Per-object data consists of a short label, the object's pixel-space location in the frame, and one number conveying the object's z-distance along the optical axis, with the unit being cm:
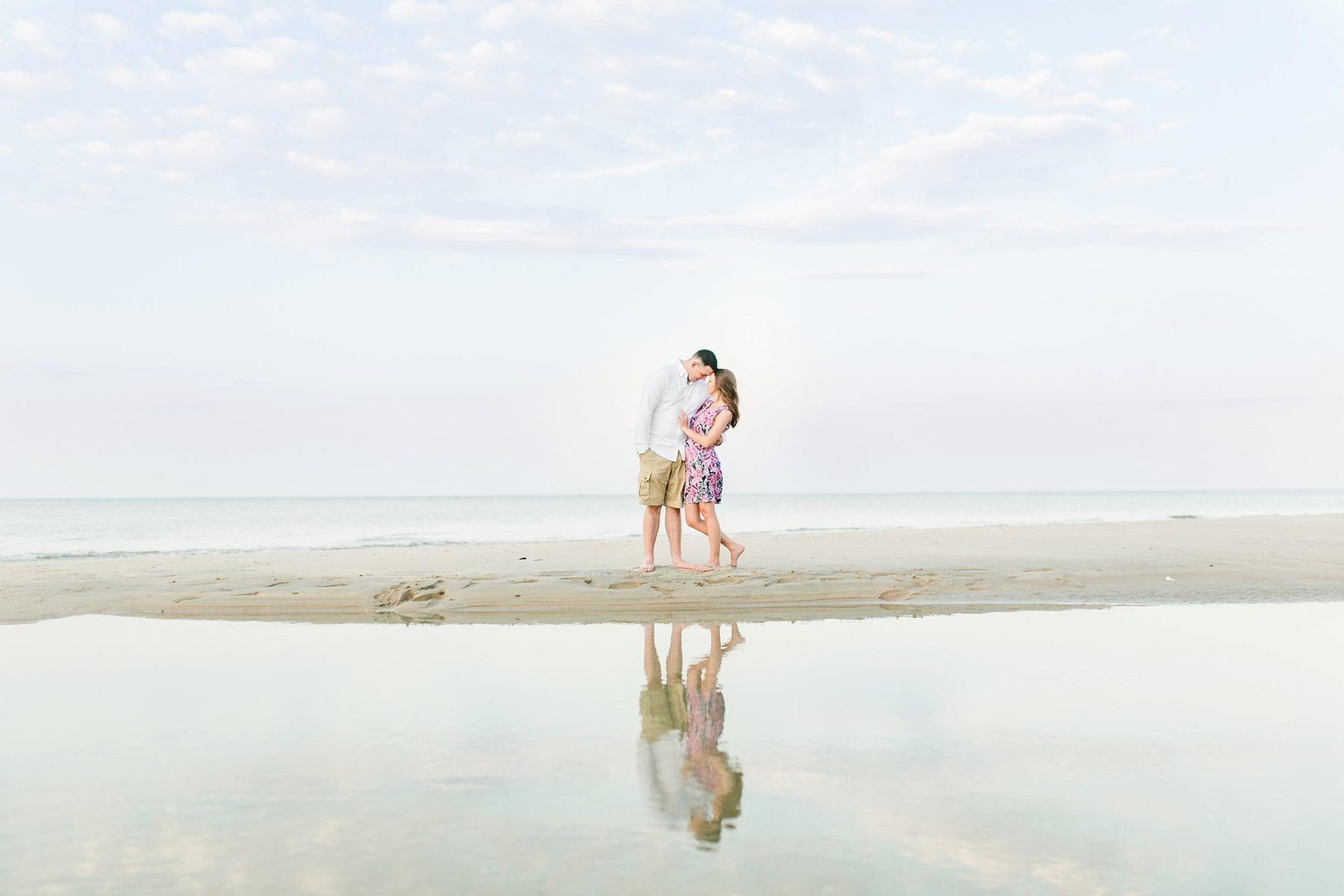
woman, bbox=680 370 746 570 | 881
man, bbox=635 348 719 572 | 882
